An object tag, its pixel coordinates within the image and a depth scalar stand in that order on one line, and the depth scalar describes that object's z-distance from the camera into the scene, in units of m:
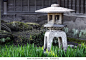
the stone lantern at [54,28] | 6.95
